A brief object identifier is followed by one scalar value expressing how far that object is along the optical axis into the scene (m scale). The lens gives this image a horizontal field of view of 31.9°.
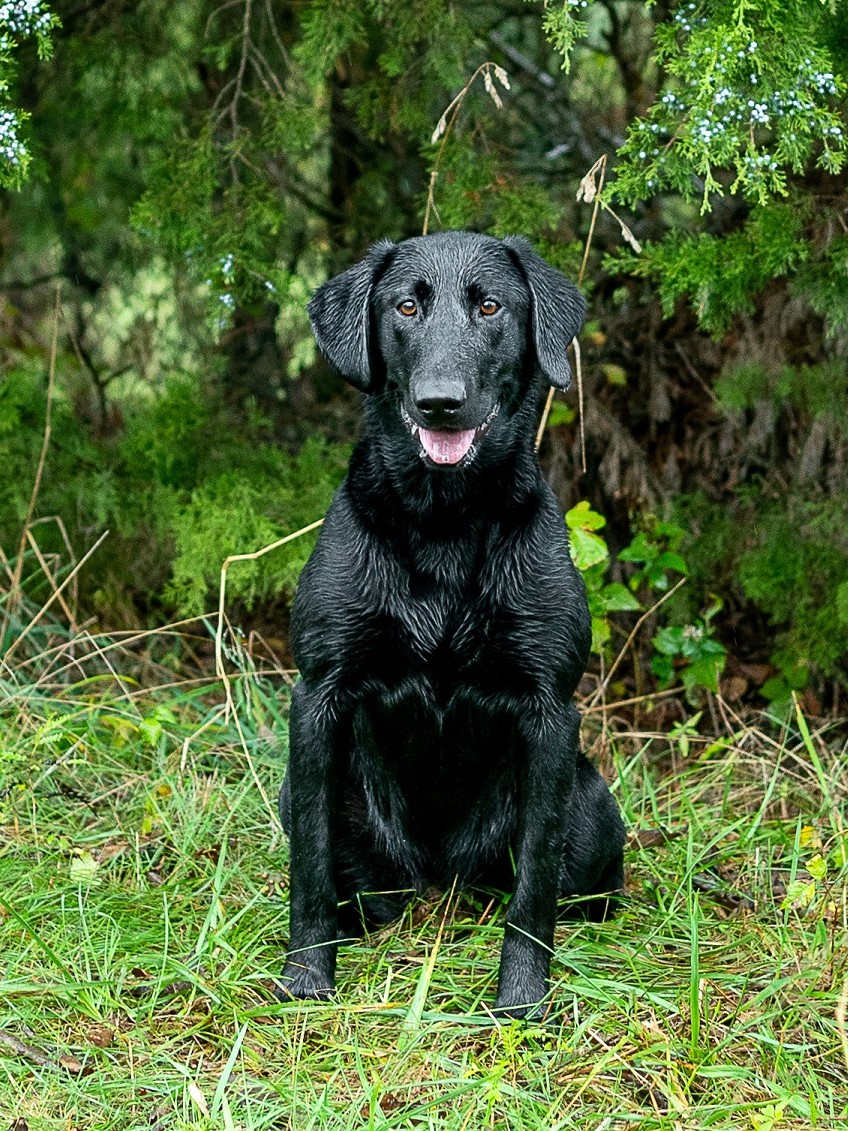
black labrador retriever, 2.85
